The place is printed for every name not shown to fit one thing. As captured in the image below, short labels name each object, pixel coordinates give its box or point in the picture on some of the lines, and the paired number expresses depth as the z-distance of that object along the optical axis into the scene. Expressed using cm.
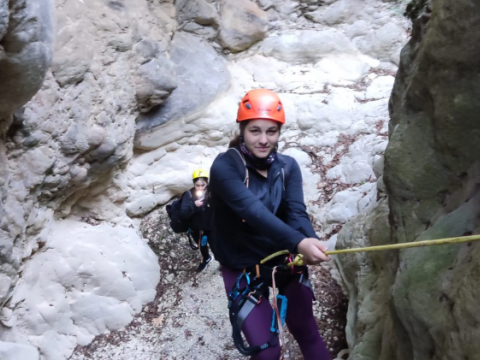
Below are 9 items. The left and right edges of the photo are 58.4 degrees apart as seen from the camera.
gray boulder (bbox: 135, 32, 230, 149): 572
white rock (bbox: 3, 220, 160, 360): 411
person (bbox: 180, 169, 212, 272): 484
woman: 266
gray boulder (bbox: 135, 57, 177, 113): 534
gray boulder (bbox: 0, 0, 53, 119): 255
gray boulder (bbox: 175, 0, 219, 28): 652
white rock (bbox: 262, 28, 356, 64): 726
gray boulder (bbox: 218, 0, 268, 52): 698
